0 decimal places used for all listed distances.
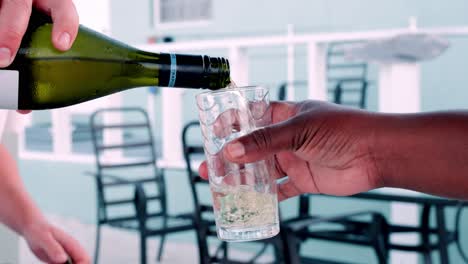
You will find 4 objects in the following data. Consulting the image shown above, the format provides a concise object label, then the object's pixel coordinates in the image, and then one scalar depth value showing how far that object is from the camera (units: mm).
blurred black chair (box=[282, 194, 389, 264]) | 2320
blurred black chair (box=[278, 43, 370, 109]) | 5650
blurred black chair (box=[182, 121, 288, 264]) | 2691
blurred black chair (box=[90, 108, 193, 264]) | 3232
